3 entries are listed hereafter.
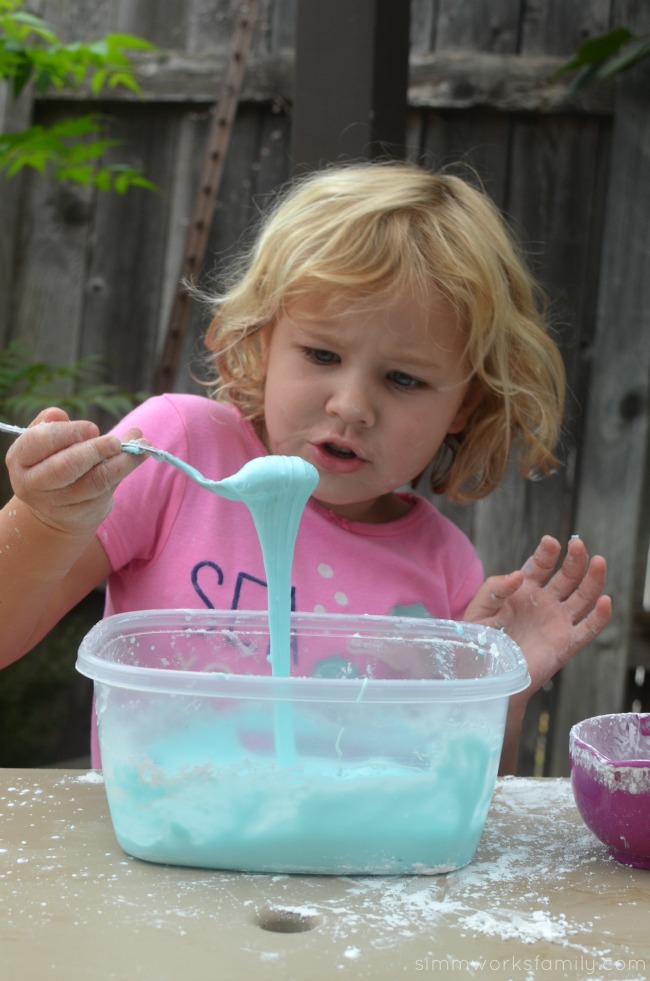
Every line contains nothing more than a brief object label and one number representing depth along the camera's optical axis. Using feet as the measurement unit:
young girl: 5.90
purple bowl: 5.06
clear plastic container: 4.94
